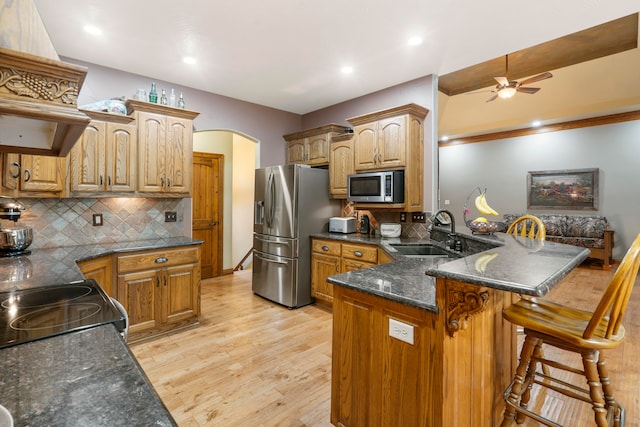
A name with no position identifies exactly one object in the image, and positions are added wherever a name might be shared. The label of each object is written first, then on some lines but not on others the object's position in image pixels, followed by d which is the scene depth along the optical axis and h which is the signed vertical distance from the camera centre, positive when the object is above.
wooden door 5.31 +0.00
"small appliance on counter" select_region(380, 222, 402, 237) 3.69 -0.24
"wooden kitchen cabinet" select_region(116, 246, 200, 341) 2.86 -0.78
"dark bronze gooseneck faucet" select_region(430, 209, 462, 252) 2.57 -0.26
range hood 0.89 +0.38
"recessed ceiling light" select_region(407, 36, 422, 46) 2.76 +1.50
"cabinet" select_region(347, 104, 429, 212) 3.45 +0.72
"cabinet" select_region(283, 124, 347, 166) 4.32 +0.93
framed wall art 6.82 +0.49
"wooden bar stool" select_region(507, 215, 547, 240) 2.46 -0.16
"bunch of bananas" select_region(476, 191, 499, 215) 3.12 +0.05
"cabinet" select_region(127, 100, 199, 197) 3.16 +0.62
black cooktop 0.99 -0.39
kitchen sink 3.13 -0.39
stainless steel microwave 3.49 +0.26
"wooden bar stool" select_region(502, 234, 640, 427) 1.36 -0.57
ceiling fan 3.90 +1.63
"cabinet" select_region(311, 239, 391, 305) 3.38 -0.57
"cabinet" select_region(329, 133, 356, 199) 4.02 +0.59
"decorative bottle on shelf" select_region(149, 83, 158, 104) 3.28 +1.17
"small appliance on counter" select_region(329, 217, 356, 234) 4.02 -0.20
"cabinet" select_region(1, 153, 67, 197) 2.49 +0.26
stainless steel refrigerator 3.86 -0.21
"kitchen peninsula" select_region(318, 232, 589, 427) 1.22 -0.59
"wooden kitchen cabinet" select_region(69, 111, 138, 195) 2.84 +0.47
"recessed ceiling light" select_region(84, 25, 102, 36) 2.61 +1.49
